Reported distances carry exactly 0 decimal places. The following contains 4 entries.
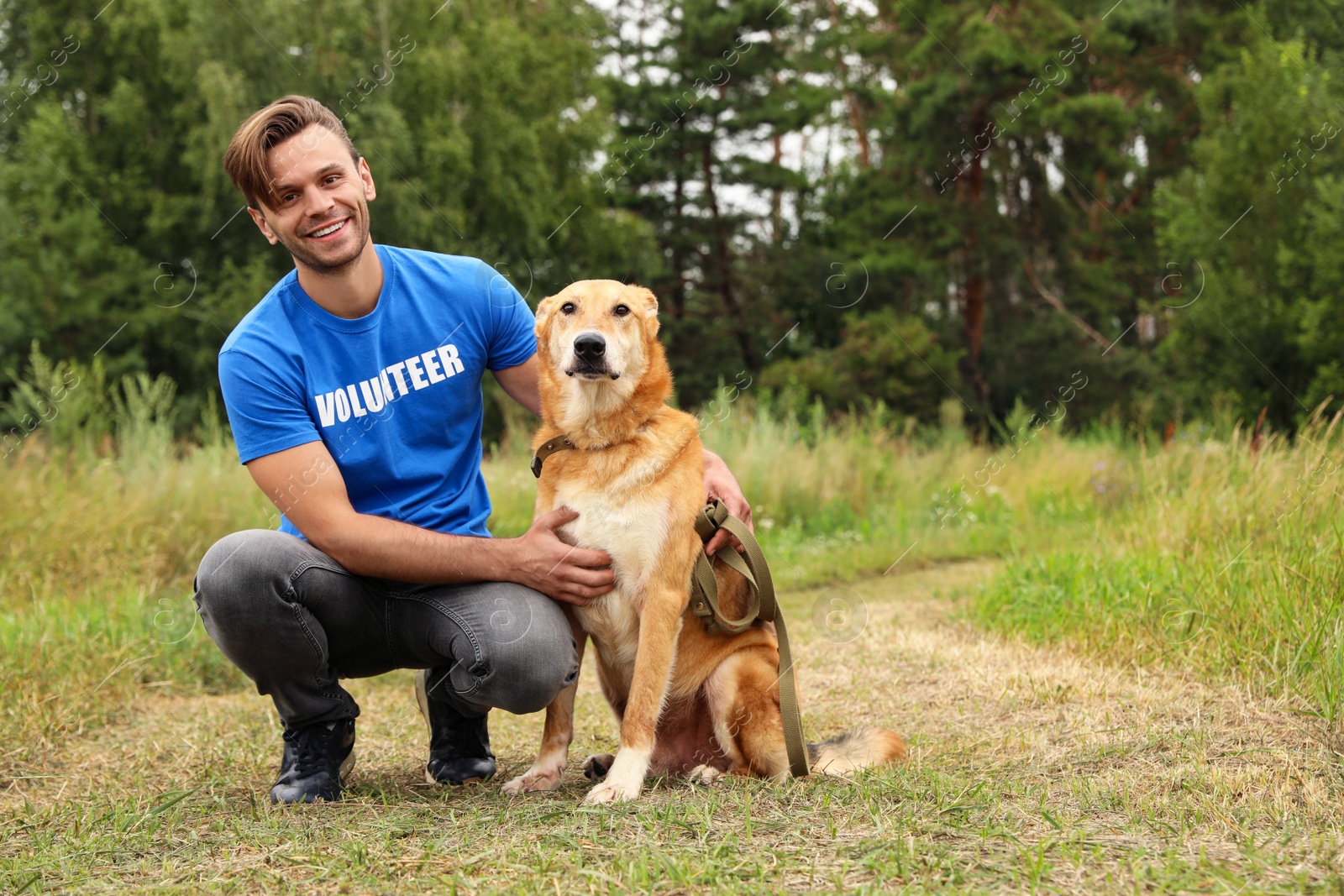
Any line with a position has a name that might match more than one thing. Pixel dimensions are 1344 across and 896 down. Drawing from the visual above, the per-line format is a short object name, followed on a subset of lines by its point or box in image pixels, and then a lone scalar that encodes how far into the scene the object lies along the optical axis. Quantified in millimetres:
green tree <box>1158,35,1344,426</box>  13070
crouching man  2809
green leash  2820
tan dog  2723
